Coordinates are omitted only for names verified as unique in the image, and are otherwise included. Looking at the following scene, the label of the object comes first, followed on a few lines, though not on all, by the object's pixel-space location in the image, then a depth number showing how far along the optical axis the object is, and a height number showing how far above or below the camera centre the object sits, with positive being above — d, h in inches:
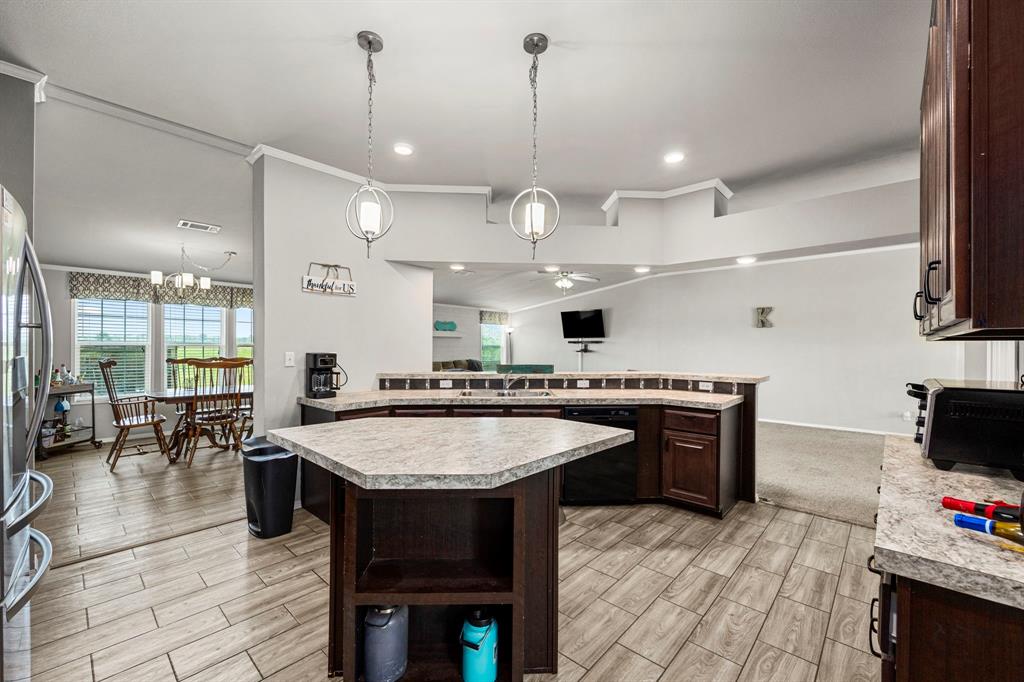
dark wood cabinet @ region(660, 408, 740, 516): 119.1 -32.8
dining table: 185.5 -25.5
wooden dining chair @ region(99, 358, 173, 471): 182.7 -33.8
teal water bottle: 53.6 -38.2
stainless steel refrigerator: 47.9 -13.3
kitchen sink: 139.7 -16.9
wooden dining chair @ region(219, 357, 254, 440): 223.3 -34.9
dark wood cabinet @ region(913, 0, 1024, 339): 29.7 +12.8
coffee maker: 129.3 -9.6
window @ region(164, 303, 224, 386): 262.2 +6.7
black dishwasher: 128.3 -38.9
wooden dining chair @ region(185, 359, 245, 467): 185.5 -30.7
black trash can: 109.4 -37.4
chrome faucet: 147.5 -12.7
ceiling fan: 256.3 +40.5
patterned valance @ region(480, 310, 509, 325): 425.1 +25.4
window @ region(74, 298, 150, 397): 234.4 +0.5
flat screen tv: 333.4 +15.0
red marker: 36.7 -14.7
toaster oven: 51.0 -10.3
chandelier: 201.8 +30.9
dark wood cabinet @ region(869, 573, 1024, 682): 29.4 -21.0
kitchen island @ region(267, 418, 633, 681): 52.2 -27.4
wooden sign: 134.6 +19.0
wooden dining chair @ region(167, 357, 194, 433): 246.2 -19.6
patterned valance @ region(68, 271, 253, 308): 231.0 +29.6
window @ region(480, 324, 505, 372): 432.1 -2.0
